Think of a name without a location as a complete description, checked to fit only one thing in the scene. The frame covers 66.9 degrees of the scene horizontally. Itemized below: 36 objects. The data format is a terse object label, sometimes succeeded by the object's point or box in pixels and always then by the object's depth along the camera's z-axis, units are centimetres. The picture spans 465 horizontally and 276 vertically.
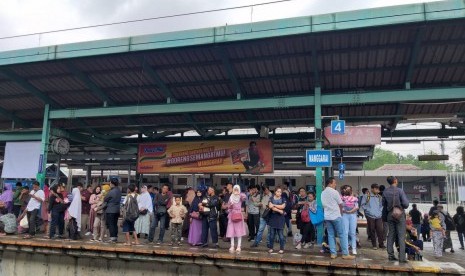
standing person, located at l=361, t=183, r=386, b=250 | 945
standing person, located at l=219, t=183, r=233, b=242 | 953
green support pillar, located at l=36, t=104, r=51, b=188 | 1318
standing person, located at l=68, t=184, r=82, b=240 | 1006
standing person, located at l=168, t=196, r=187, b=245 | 956
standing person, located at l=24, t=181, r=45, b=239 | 1027
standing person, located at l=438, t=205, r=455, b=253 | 1044
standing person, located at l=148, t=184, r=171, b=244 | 988
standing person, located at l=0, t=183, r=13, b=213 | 1205
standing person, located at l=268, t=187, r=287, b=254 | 866
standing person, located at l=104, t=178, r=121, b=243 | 944
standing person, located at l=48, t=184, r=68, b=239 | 1010
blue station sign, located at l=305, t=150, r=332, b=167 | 945
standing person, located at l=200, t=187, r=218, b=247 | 927
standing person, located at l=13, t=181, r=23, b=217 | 1164
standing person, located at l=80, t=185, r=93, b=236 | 1057
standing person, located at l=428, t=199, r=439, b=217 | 1013
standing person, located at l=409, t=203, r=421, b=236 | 1193
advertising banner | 1348
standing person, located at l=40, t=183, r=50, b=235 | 1115
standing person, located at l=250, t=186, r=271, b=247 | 925
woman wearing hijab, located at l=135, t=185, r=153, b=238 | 995
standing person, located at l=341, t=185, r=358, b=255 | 849
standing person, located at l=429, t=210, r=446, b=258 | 914
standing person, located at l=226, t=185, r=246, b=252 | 866
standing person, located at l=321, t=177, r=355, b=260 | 790
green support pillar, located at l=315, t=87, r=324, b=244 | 967
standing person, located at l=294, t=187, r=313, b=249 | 952
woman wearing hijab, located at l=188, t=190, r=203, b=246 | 936
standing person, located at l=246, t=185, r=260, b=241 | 1008
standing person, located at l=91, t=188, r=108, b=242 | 974
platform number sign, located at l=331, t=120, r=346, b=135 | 969
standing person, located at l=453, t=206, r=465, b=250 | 1098
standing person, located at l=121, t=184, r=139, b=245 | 925
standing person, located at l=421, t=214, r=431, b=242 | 1268
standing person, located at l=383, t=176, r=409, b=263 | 737
